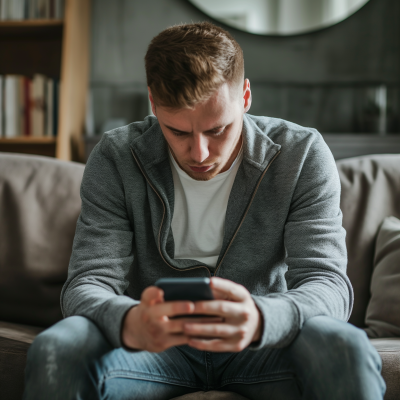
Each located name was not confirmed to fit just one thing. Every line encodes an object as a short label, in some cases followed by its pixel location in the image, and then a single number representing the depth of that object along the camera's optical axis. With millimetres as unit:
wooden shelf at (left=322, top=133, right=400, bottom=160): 1906
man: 723
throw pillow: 1105
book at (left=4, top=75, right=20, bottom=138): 1974
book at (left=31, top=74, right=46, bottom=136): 1966
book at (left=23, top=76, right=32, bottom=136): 1977
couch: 1258
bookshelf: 1906
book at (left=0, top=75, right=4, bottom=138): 1974
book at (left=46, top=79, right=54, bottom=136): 1961
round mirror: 2092
